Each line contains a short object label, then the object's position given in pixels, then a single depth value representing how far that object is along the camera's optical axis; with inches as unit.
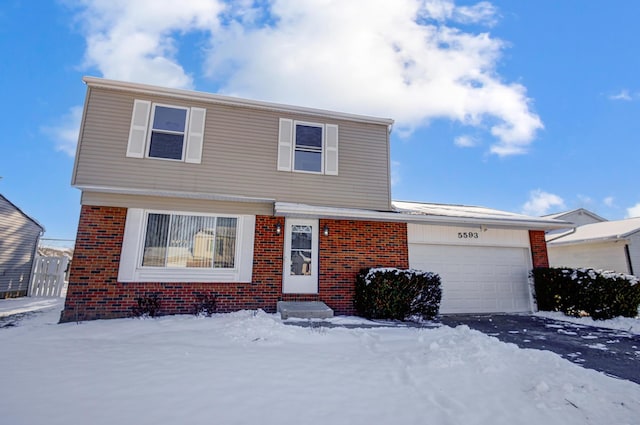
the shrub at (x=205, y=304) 290.4
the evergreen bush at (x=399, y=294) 295.3
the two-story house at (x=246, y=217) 288.5
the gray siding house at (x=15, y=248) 442.6
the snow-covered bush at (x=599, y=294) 314.3
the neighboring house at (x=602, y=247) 499.2
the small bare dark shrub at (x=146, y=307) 278.7
